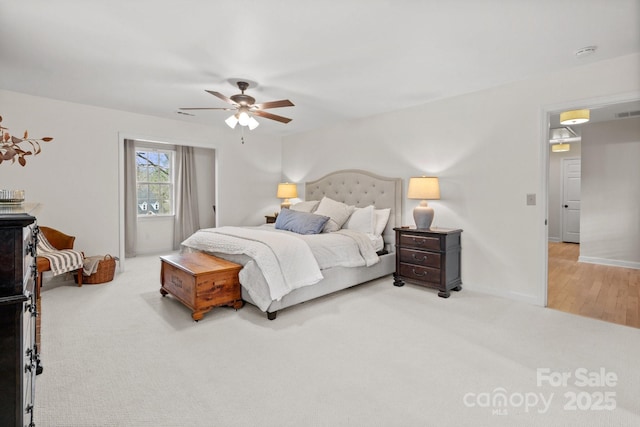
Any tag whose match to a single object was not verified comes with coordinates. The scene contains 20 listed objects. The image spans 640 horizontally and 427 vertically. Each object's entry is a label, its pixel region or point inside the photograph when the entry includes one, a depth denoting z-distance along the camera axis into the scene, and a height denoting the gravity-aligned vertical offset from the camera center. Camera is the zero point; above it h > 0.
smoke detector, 2.74 +1.35
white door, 7.45 +0.17
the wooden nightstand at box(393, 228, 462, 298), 3.73 -0.62
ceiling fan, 3.49 +1.10
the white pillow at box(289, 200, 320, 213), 5.25 +0.02
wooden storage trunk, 2.99 -0.74
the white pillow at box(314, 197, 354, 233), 4.42 -0.08
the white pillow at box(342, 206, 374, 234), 4.50 -0.20
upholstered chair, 4.10 -0.42
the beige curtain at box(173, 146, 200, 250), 6.61 +0.26
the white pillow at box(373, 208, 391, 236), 4.60 -0.19
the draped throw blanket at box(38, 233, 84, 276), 3.63 -0.59
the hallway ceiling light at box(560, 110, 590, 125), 4.09 +1.18
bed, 3.10 -0.50
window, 6.41 +0.54
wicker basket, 4.17 -0.87
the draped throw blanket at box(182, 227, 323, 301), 3.04 -0.49
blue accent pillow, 4.16 -0.20
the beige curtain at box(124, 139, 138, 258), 5.93 +0.16
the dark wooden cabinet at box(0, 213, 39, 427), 1.02 -0.35
